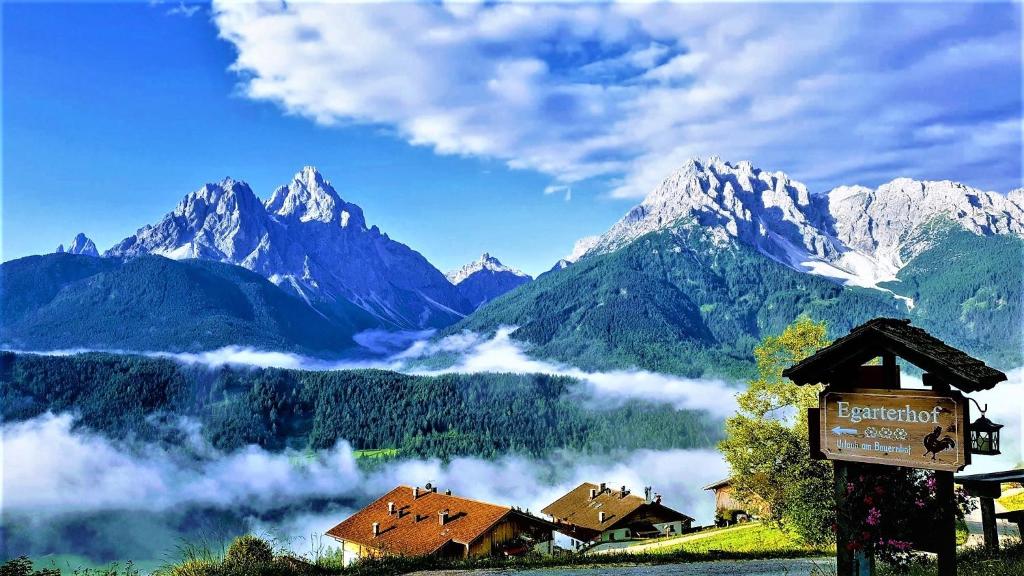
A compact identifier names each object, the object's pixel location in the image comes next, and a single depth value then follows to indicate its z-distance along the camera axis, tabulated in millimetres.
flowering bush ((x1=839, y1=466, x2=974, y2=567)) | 11859
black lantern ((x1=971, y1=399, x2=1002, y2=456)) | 11945
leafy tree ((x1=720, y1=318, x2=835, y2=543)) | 26375
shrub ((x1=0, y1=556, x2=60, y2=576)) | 12048
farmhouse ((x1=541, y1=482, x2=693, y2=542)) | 72000
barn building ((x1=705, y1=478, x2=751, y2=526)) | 62062
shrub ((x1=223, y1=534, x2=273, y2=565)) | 14508
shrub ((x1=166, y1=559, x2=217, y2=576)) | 13562
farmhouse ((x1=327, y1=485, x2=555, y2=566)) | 53094
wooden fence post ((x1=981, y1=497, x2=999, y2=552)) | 16547
